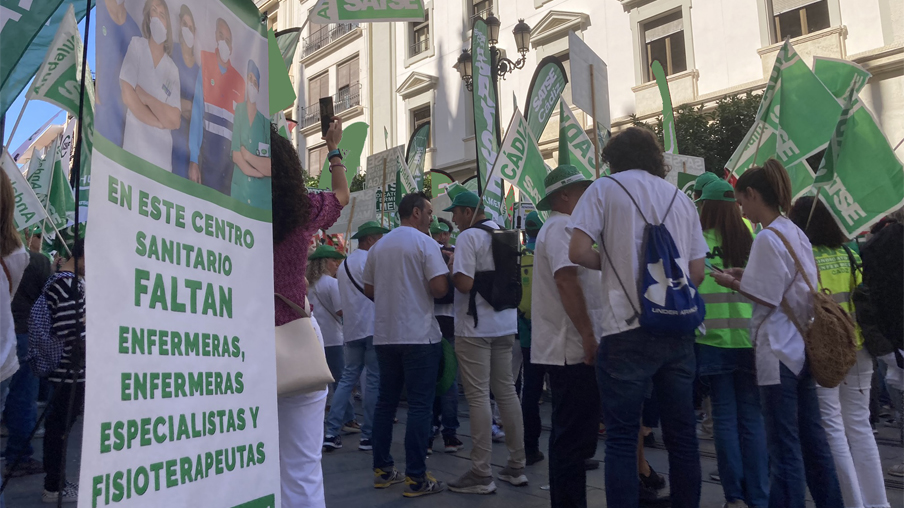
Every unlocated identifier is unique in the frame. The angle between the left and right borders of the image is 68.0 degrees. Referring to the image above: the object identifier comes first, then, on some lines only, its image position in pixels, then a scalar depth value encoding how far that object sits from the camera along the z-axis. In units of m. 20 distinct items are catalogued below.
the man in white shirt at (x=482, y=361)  4.21
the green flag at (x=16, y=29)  1.80
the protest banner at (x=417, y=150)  11.05
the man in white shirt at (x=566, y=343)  3.21
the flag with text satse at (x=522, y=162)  5.31
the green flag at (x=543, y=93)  6.12
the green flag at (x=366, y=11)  3.01
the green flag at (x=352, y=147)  8.68
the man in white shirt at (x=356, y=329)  5.76
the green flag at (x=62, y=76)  4.30
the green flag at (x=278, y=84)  2.60
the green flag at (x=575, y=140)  6.37
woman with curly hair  2.29
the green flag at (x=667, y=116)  7.39
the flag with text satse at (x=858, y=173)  3.96
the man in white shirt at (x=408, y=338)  4.19
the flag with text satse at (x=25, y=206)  5.90
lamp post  10.98
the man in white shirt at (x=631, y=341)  2.67
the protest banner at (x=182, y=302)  1.24
